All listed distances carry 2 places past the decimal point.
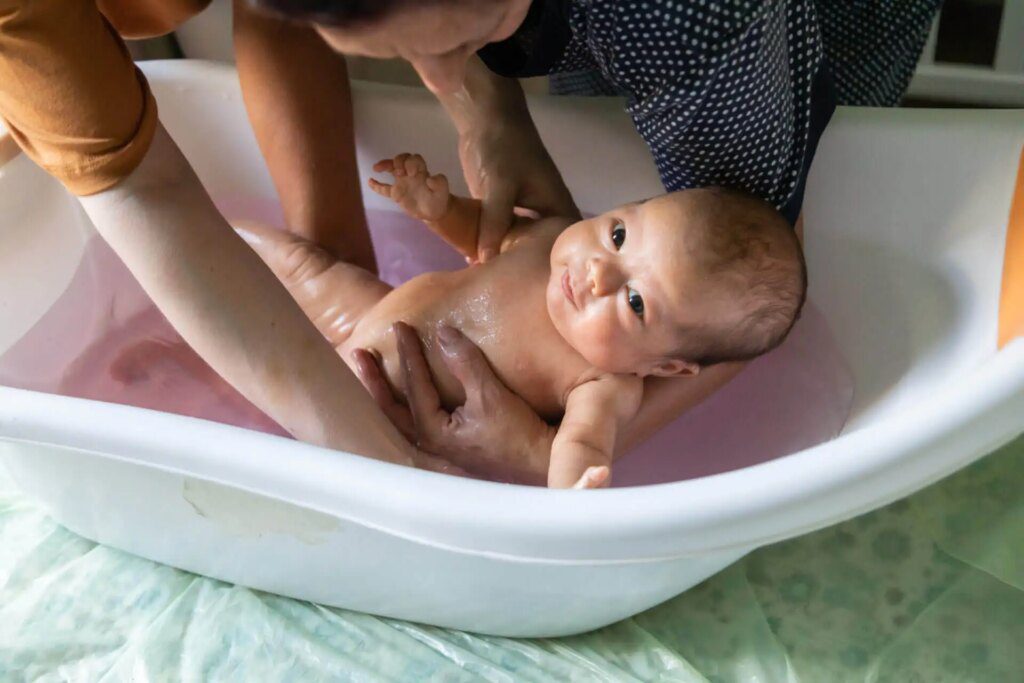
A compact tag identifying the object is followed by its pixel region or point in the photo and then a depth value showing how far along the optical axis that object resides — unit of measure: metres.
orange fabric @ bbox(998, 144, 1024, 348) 0.81
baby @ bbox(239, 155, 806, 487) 0.89
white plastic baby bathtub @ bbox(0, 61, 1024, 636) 0.67
